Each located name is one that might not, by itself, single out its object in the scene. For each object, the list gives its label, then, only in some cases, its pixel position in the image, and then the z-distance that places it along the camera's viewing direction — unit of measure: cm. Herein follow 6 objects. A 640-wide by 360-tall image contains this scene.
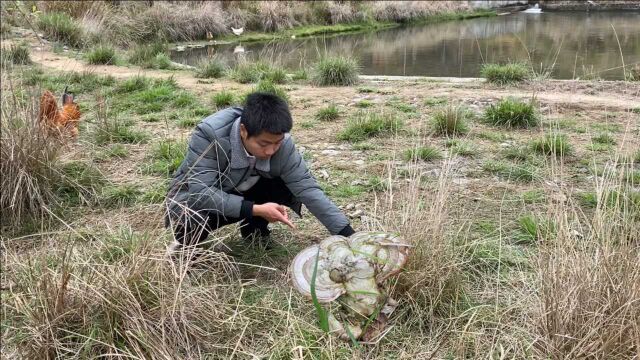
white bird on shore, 1389
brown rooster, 319
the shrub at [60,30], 976
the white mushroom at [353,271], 189
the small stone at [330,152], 409
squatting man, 222
